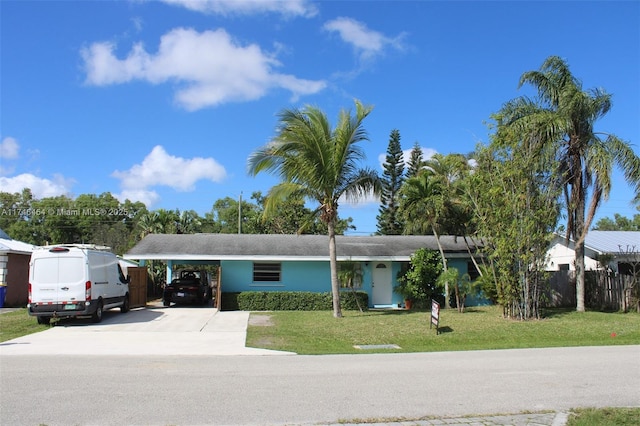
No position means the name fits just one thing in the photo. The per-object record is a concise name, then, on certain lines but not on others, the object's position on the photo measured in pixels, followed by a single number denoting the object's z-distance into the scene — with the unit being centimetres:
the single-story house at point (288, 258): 2275
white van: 1584
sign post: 1481
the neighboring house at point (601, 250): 2436
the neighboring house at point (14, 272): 2270
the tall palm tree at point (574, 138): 1853
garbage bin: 2247
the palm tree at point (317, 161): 1755
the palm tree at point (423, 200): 2036
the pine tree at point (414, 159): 5196
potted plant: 2259
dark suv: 2400
